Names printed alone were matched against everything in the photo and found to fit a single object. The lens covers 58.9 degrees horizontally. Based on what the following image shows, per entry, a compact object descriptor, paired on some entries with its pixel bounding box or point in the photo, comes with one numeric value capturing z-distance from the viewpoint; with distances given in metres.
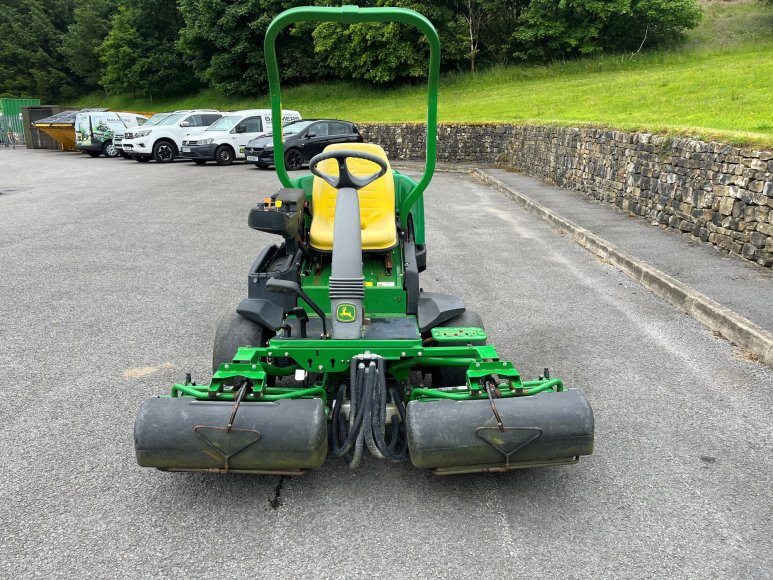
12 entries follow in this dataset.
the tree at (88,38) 63.34
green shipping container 36.38
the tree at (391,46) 43.28
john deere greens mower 3.34
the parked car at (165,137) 25.45
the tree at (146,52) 57.25
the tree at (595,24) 40.59
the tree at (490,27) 45.26
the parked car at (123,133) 27.08
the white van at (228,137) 24.16
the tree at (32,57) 65.75
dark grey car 22.23
